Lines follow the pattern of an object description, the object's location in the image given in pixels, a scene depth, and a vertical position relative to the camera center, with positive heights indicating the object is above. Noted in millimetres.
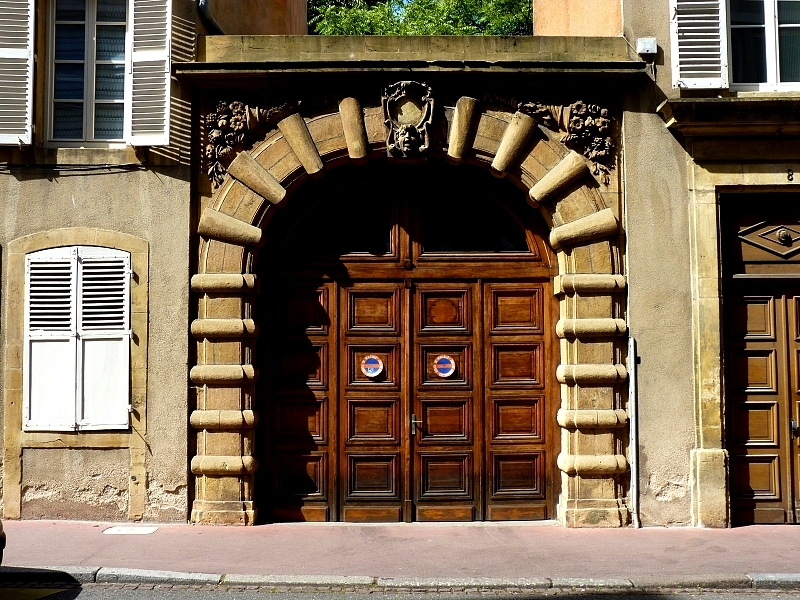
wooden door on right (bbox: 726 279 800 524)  9828 -573
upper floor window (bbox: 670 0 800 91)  9750 +3374
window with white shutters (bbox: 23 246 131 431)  9797 +74
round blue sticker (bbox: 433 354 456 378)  10133 -216
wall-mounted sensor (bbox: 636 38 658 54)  9781 +3312
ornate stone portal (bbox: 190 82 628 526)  9633 +1185
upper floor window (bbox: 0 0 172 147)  9859 +3230
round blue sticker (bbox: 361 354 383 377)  10133 -169
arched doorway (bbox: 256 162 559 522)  10055 -216
